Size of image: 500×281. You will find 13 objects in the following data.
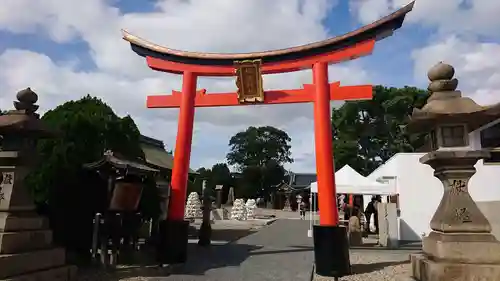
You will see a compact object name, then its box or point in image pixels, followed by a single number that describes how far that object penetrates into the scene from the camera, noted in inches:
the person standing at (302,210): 1278.1
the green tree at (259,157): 1956.2
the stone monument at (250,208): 1165.2
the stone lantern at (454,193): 233.6
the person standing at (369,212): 654.5
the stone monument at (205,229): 493.7
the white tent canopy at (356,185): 527.2
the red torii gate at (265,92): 354.6
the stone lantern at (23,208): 254.8
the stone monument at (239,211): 1090.7
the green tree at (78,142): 331.0
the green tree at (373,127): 1301.7
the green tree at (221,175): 1923.0
